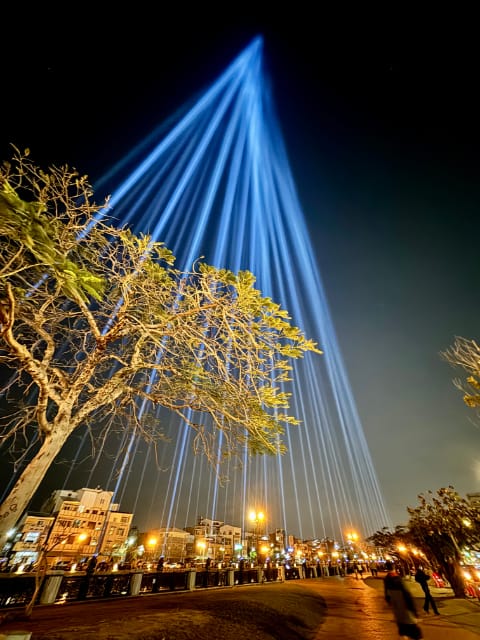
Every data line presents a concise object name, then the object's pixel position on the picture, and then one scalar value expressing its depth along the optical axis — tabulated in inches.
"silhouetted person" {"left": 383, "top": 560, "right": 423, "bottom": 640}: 205.2
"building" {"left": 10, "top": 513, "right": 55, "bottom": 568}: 1862.6
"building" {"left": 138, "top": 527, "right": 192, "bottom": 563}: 2581.2
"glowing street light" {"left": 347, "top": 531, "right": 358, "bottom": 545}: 1916.8
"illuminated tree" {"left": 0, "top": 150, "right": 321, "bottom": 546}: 229.0
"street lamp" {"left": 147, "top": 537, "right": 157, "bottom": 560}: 2011.4
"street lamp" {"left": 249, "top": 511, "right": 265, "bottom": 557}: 1085.8
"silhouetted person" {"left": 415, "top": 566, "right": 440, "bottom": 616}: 380.8
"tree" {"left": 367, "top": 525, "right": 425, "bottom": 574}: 1118.4
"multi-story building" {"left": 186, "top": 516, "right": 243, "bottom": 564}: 2501.0
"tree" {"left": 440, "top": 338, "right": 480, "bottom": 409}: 376.9
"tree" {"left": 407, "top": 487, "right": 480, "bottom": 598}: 590.6
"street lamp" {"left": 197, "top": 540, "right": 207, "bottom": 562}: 2411.4
